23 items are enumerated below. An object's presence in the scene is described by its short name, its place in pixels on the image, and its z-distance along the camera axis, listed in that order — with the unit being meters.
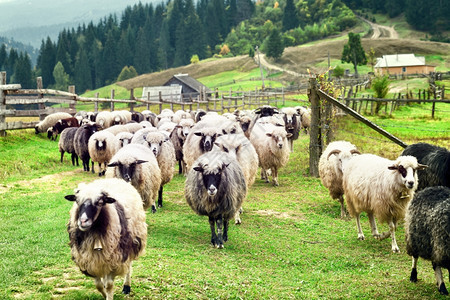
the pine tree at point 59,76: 102.81
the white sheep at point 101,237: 5.17
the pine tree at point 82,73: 106.50
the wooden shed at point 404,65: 75.19
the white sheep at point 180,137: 14.75
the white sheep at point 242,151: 10.33
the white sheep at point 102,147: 14.53
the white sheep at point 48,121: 19.94
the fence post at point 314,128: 12.95
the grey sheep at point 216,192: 7.84
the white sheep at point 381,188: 7.37
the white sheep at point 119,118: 20.31
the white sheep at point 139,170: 8.71
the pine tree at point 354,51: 70.19
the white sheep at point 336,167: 9.57
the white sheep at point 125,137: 12.91
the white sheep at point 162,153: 11.09
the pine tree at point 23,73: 91.50
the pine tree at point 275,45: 92.88
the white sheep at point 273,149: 13.26
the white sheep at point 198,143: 11.60
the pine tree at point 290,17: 126.25
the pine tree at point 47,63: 107.31
